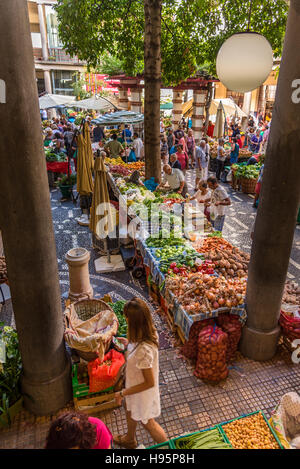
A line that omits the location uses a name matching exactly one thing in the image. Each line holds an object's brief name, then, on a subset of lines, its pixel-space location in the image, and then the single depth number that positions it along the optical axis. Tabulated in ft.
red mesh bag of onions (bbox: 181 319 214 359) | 15.03
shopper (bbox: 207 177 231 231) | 23.21
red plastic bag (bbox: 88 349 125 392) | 12.64
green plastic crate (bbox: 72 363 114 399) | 12.60
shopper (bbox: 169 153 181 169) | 32.35
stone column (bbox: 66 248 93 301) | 18.28
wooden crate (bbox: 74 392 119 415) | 12.64
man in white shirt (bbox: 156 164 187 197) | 29.07
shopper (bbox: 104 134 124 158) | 44.19
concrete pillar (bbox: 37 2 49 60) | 101.68
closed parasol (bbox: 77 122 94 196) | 29.99
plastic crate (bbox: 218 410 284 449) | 10.06
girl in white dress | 9.37
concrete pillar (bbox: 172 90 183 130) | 65.51
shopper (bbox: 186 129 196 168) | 50.85
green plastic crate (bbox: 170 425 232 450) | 9.73
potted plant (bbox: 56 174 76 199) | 37.70
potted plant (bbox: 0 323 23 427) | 12.12
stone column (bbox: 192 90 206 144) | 62.34
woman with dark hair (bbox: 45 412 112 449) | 7.25
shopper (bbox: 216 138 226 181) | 45.03
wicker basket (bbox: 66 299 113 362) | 15.65
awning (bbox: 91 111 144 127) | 40.32
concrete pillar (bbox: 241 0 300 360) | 11.51
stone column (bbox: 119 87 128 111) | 66.51
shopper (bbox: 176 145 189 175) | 35.92
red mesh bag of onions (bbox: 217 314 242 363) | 15.10
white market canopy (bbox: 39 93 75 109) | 51.83
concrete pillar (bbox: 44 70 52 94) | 110.02
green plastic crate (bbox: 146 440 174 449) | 9.61
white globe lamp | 10.21
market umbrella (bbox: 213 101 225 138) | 57.31
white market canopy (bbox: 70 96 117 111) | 51.49
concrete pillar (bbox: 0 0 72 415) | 8.81
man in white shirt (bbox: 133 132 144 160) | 48.83
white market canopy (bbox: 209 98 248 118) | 67.73
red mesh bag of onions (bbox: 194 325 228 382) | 14.16
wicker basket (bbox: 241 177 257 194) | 39.83
